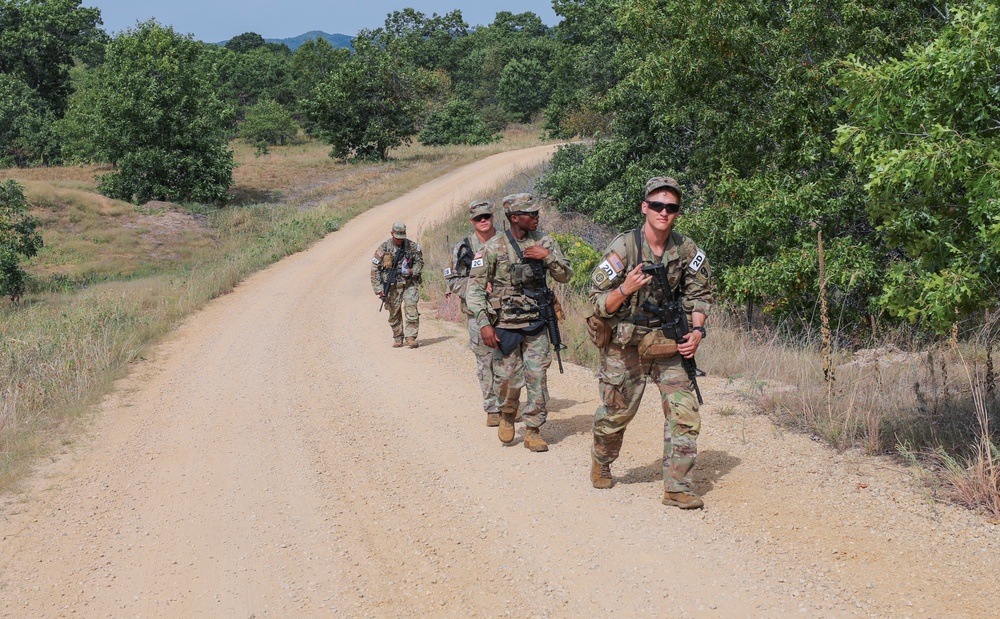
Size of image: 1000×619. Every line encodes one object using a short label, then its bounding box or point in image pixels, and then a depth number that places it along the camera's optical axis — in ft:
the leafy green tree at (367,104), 133.28
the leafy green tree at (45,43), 158.20
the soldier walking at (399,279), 37.55
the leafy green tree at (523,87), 187.21
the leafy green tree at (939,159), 16.33
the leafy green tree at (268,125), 168.35
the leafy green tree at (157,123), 98.63
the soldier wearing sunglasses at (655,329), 16.70
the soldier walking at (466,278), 23.65
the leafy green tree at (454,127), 161.48
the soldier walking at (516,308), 21.81
